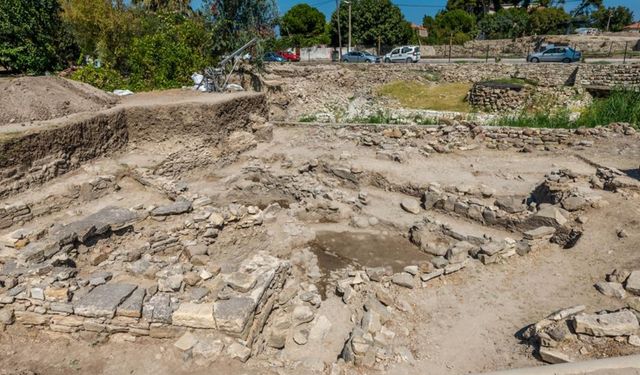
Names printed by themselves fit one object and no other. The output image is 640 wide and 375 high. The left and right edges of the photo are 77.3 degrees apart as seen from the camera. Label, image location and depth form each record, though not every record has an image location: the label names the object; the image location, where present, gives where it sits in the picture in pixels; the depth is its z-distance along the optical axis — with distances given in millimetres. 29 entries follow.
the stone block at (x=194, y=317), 4578
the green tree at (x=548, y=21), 42588
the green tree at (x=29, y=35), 17031
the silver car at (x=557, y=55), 21688
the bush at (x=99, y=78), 13750
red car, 30219
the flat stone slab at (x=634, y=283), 5164
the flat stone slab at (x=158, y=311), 4621
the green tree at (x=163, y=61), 14844
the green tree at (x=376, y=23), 35625
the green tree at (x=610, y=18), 48000
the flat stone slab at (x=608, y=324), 4125
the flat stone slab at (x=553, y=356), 4020
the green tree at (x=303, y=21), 40656
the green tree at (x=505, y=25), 41719
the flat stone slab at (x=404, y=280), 6091
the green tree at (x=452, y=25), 42747
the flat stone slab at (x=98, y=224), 6367
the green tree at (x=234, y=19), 18906
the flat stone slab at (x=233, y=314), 4539
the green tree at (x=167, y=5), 23339
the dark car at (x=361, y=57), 26219
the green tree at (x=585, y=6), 48750
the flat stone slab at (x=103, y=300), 4637
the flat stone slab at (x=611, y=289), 5266
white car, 25859
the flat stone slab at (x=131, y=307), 4613
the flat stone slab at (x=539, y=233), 6977
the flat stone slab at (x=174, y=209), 7406
